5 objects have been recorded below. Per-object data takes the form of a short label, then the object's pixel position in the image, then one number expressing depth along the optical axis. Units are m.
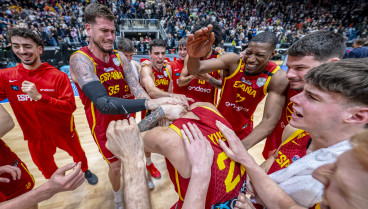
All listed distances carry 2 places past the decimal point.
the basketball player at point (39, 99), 2.08
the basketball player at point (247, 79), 1.94
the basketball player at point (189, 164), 1.07
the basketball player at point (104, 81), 1.55
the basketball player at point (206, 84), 2.78
